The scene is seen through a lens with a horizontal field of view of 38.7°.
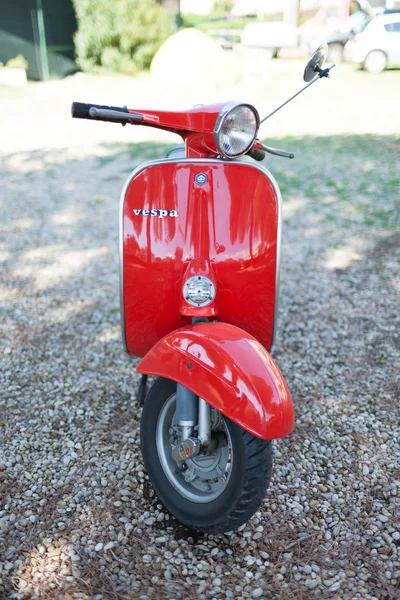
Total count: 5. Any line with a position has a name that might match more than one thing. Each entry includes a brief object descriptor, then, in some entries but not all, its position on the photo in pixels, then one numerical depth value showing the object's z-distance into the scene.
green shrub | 12.30
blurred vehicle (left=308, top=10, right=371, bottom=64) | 13.72
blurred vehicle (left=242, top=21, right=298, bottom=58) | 16.27
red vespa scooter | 1.80
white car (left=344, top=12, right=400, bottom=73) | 12.45
